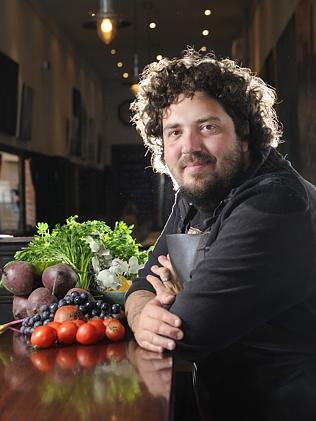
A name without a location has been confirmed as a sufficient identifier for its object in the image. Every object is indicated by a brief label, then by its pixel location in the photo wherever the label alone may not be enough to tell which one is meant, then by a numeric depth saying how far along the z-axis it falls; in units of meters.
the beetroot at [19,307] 2.40
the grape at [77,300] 2.21
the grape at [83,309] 2.20
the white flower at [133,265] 2.65
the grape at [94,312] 2.22
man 1.83
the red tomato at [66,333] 2.03
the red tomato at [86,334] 2.04
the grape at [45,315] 2.19
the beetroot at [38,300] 2.30
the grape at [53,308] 2.20
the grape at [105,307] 2.26
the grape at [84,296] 2.22
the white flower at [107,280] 2.51
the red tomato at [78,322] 2.09
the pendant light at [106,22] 5.26
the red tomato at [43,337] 2.01
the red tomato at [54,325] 2.06
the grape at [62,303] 2.21
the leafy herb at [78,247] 2.55
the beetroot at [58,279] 2.35
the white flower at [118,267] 2.55
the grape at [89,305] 2.21
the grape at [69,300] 2.21
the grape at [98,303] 2.25
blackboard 5.15
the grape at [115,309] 2.31
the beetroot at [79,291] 2.28
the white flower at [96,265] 2.55
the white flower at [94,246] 2.57
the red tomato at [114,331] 2.10
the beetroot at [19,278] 2.38
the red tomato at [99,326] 2.08
